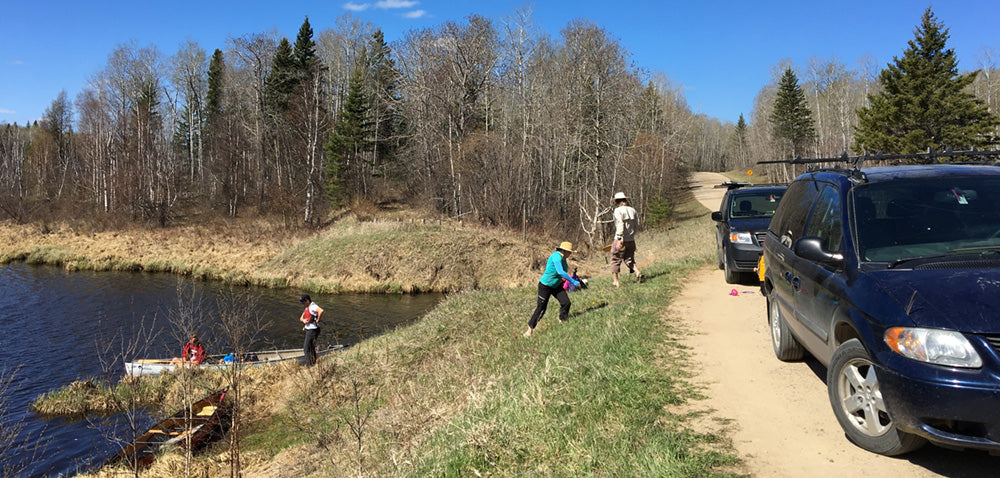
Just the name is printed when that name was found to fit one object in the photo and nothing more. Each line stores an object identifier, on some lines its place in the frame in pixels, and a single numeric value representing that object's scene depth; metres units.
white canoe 14.74
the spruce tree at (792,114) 57.94
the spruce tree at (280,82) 46.84
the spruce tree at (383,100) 47.91
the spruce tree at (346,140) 42.62
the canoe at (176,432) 10.26
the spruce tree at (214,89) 54.84
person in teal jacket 9.32
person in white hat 11.27
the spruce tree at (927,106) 31.09
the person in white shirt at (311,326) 14.91
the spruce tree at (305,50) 46.56
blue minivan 3.10
